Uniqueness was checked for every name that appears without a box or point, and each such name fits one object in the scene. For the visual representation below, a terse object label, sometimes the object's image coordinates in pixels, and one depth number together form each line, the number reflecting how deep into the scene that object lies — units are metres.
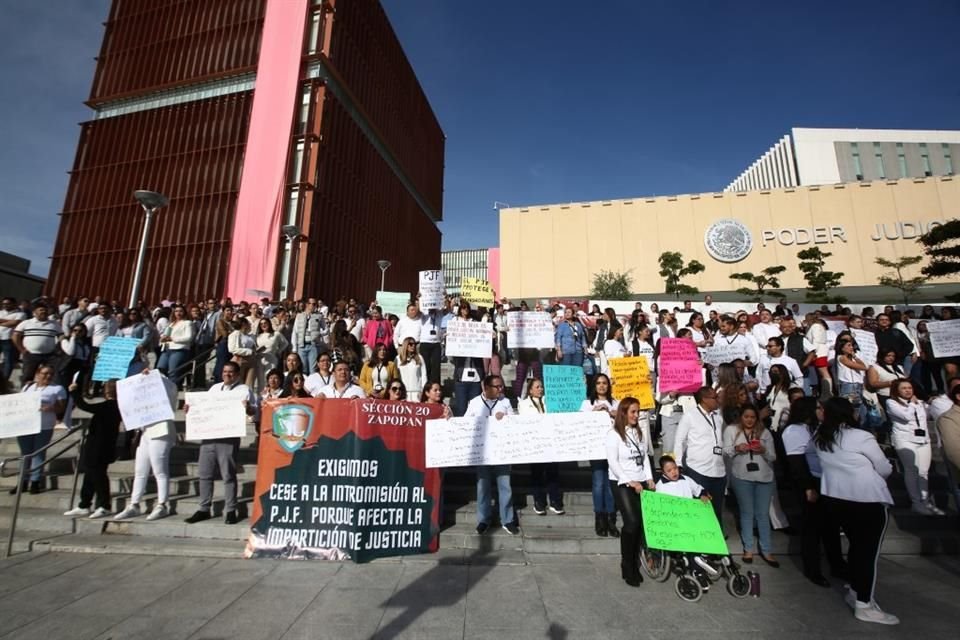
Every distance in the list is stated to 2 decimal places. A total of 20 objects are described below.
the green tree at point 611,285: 37.12
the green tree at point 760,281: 32.78
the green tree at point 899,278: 30.05
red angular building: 25.69
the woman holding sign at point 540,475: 6.23
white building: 66.88
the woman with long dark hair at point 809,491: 4.84
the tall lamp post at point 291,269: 24.70
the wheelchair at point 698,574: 4.32
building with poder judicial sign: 38.00
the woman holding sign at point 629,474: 4.70
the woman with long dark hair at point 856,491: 4.02
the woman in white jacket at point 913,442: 6.04
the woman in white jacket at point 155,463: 6.03
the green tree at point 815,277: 32.84
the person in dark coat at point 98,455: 6.15
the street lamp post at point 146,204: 12.47
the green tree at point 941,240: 21.12
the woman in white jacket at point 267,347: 9.18
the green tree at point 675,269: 35.47
